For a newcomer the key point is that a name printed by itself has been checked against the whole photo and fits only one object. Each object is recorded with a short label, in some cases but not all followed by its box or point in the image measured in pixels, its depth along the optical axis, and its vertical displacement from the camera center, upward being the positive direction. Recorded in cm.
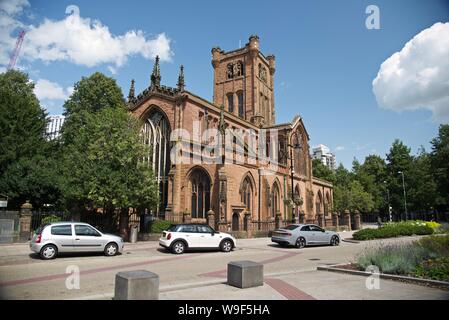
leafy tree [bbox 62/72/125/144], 3847 +1401
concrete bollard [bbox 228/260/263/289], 771 -154
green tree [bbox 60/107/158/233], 2030 +268
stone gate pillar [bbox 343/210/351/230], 4078 -104
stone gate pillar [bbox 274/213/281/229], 2975 -92
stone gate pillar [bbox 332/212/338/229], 3885 -111
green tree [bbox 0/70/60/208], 2547 +509
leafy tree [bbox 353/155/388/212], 6783 +715
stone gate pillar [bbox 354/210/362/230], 4109 -117
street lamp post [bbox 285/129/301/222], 3355 +133
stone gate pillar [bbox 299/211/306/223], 3331 -73
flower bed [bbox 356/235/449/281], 889 -152
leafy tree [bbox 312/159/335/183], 6931 +836
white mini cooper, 1619 -143
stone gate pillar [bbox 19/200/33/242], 1978 -69
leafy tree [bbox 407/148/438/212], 5866 +456
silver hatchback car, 1348 -126
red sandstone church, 2870 +511
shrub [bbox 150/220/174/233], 2273 -103
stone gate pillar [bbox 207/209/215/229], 2433 -51
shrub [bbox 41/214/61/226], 2180 -44
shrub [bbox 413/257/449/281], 848 -164
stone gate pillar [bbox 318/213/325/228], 3749 -111
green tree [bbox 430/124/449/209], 5131 +799
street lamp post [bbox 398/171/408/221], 6166 +486
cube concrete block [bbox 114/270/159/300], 611 -144
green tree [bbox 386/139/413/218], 6738 +858
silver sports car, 1976 -159
